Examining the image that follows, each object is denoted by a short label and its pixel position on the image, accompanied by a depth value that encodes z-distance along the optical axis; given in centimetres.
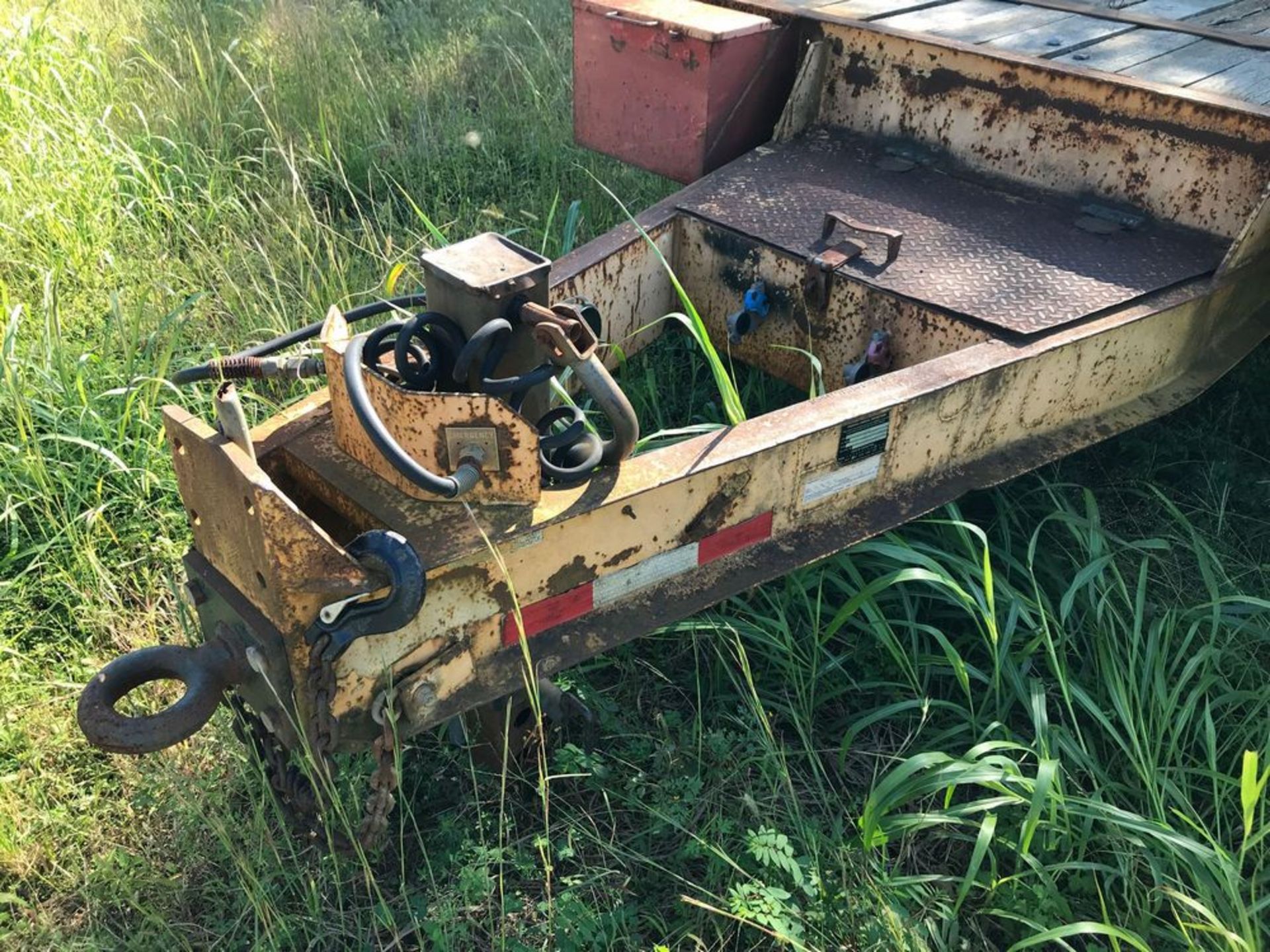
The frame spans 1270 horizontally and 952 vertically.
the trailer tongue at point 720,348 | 182
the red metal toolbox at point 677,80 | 326
